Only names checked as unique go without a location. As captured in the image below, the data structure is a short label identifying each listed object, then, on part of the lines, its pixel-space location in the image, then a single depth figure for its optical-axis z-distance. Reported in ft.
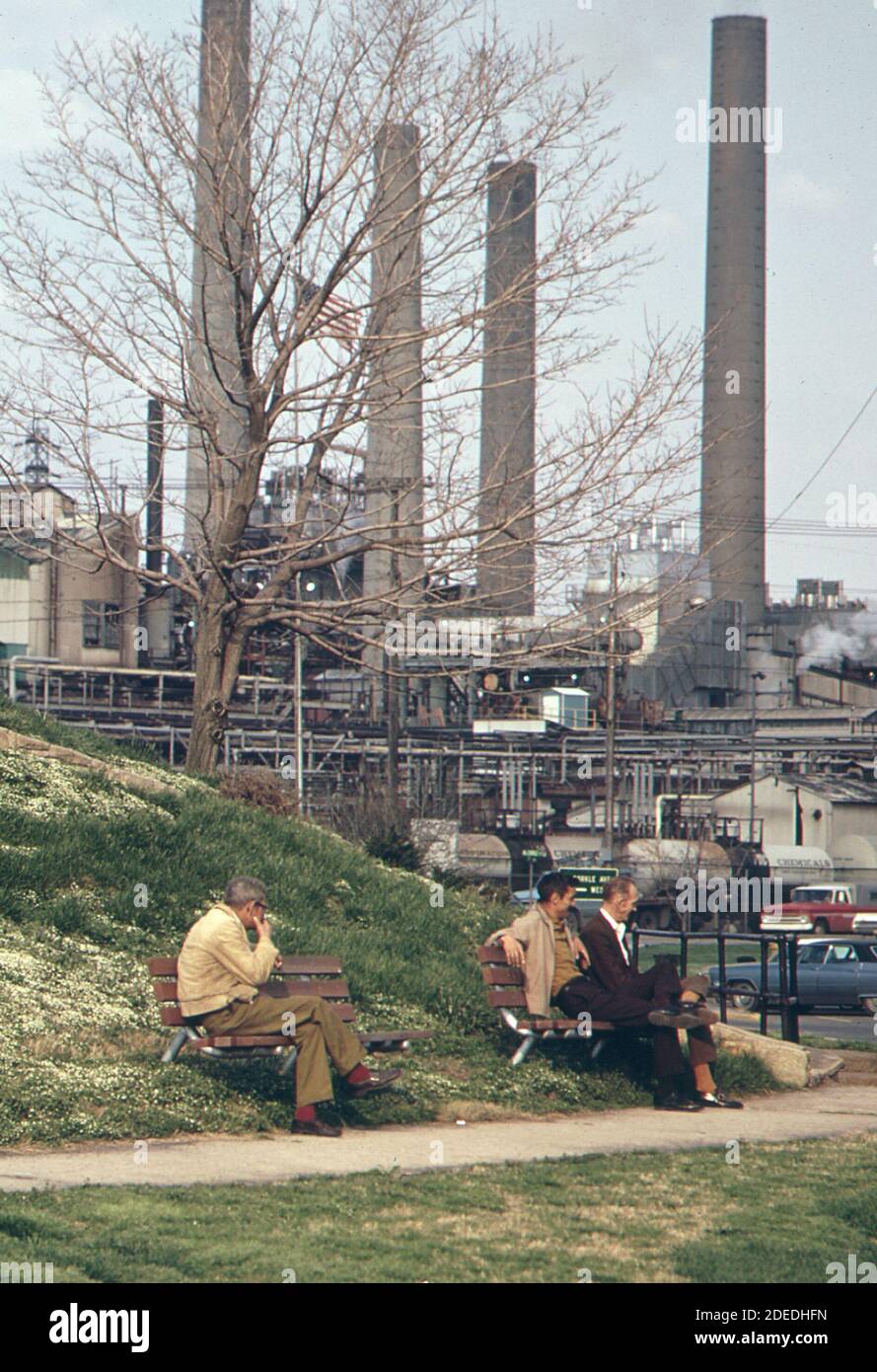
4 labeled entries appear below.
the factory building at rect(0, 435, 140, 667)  226.58
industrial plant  198.70
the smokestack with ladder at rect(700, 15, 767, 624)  231.09
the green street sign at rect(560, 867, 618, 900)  124.26
